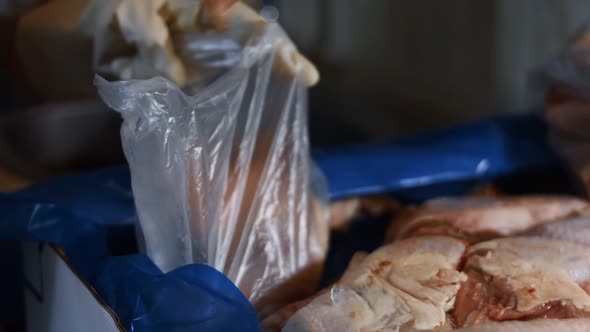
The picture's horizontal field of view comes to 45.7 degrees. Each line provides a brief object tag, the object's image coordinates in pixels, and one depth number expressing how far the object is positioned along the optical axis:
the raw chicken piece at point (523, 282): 0.64
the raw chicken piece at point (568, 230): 0.76
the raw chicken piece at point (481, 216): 0.83
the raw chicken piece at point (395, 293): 0.62
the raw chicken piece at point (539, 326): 0.60
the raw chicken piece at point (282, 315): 0.67
